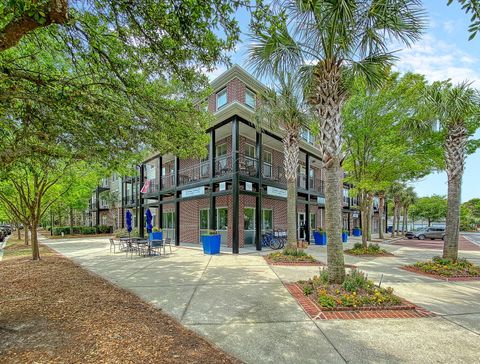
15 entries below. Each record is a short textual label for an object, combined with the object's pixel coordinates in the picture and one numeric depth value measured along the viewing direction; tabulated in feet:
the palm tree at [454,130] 27.58
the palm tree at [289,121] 37.19
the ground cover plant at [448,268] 25.89
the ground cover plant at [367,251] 42.24
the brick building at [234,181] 43.91
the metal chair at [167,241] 42.21
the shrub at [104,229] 106.76
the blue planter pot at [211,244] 41.14
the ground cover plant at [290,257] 33.62
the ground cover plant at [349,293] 16.63
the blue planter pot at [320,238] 59.17
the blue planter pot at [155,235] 58.18
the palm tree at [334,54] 18.34
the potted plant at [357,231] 97.31
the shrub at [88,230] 102.78
